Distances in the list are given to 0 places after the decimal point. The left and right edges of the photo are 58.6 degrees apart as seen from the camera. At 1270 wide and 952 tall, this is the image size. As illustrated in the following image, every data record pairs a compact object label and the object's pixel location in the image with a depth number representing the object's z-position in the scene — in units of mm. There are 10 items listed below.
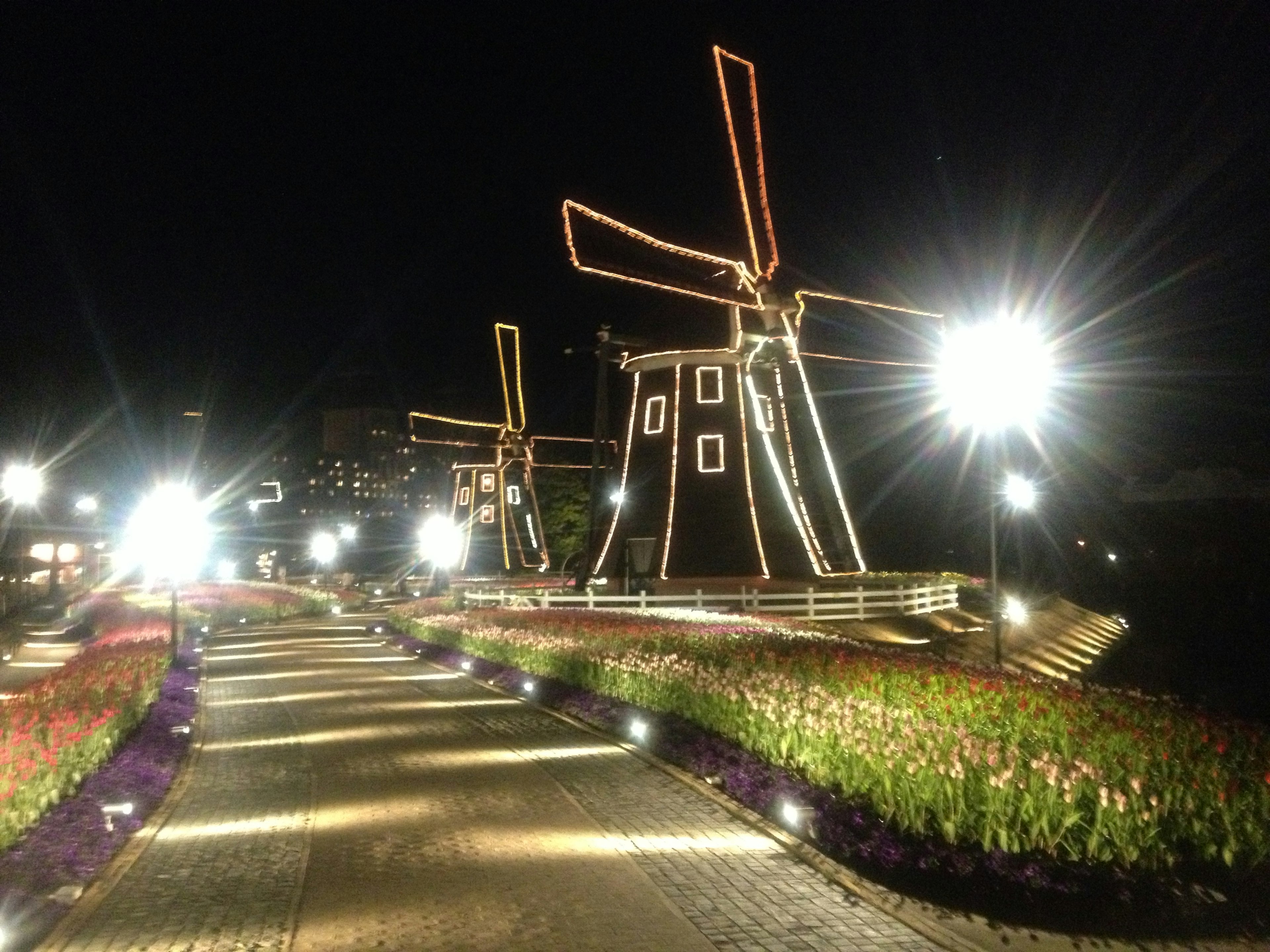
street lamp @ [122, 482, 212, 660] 29859
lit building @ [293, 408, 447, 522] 171000
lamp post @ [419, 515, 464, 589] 69500
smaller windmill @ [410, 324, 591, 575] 65938
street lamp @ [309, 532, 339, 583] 83438
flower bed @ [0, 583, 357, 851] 9773
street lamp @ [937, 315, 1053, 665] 16719
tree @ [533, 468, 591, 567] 68938
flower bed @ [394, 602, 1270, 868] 8117
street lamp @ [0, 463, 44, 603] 32875
